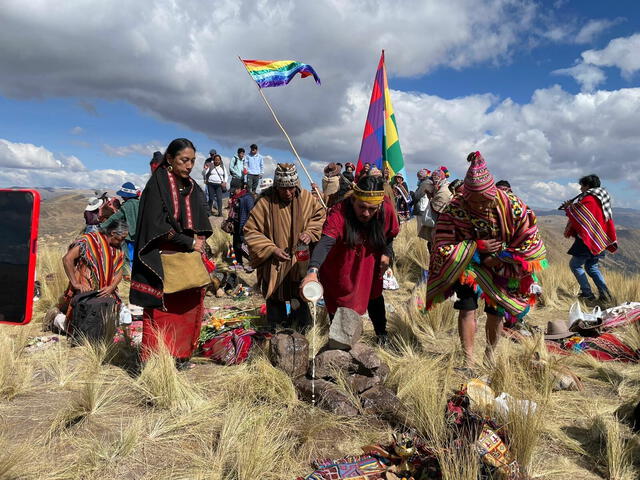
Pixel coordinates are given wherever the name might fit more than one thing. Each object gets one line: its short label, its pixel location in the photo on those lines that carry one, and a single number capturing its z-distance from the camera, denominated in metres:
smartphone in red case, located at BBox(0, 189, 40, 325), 1.51
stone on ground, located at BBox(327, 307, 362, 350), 3.26
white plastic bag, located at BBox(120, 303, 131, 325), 4.89
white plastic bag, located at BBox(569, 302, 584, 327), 4.82
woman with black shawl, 3.15
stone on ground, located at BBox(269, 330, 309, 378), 3.29
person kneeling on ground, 4.26
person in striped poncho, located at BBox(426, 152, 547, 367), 3.23
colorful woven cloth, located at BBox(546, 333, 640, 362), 4.07
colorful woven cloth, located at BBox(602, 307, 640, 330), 4.70
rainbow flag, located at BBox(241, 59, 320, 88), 6.24
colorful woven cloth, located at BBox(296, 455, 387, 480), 2.15
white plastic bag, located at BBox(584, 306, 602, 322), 4.77
